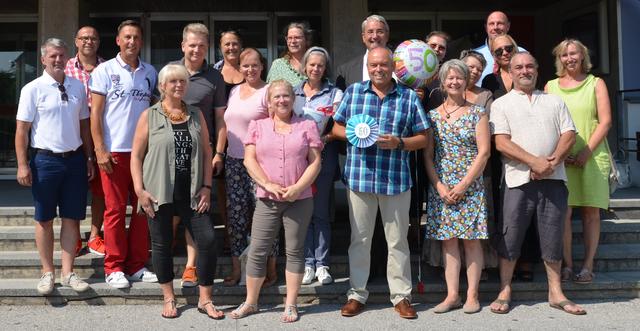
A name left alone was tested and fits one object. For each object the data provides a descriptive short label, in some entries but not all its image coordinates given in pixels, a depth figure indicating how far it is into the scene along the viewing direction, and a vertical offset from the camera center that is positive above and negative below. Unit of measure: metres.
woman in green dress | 4.58 +0.26
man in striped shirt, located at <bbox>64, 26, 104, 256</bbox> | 4.96 +0.89
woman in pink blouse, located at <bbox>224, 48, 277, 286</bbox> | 4.44 +0.25
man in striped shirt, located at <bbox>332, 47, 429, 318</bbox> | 4.19 +0.04
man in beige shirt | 4.27 +0.10
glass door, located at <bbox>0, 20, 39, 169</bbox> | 9.85 +1.84
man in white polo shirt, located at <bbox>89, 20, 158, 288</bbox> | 4.46 +0.41
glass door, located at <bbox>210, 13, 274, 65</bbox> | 9.96 +2.49
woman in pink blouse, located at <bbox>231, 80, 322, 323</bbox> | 4.12 -0.02
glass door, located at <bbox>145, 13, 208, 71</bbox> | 9.91 +2.40
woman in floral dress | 4.24 -0.02
